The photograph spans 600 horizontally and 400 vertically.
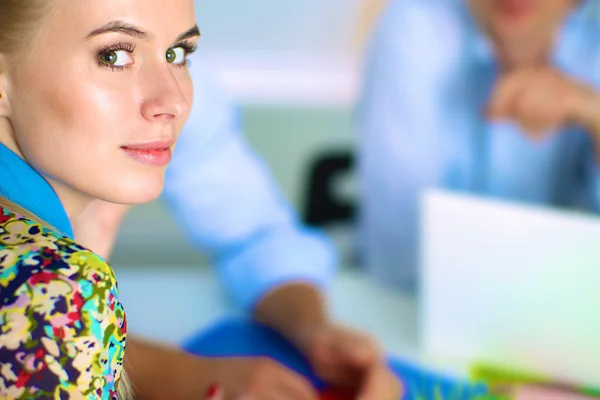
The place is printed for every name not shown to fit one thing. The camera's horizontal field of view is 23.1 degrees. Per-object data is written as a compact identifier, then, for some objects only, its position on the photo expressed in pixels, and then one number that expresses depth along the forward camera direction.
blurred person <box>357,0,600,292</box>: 2.16
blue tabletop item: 1.41
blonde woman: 0.97
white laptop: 1.42
